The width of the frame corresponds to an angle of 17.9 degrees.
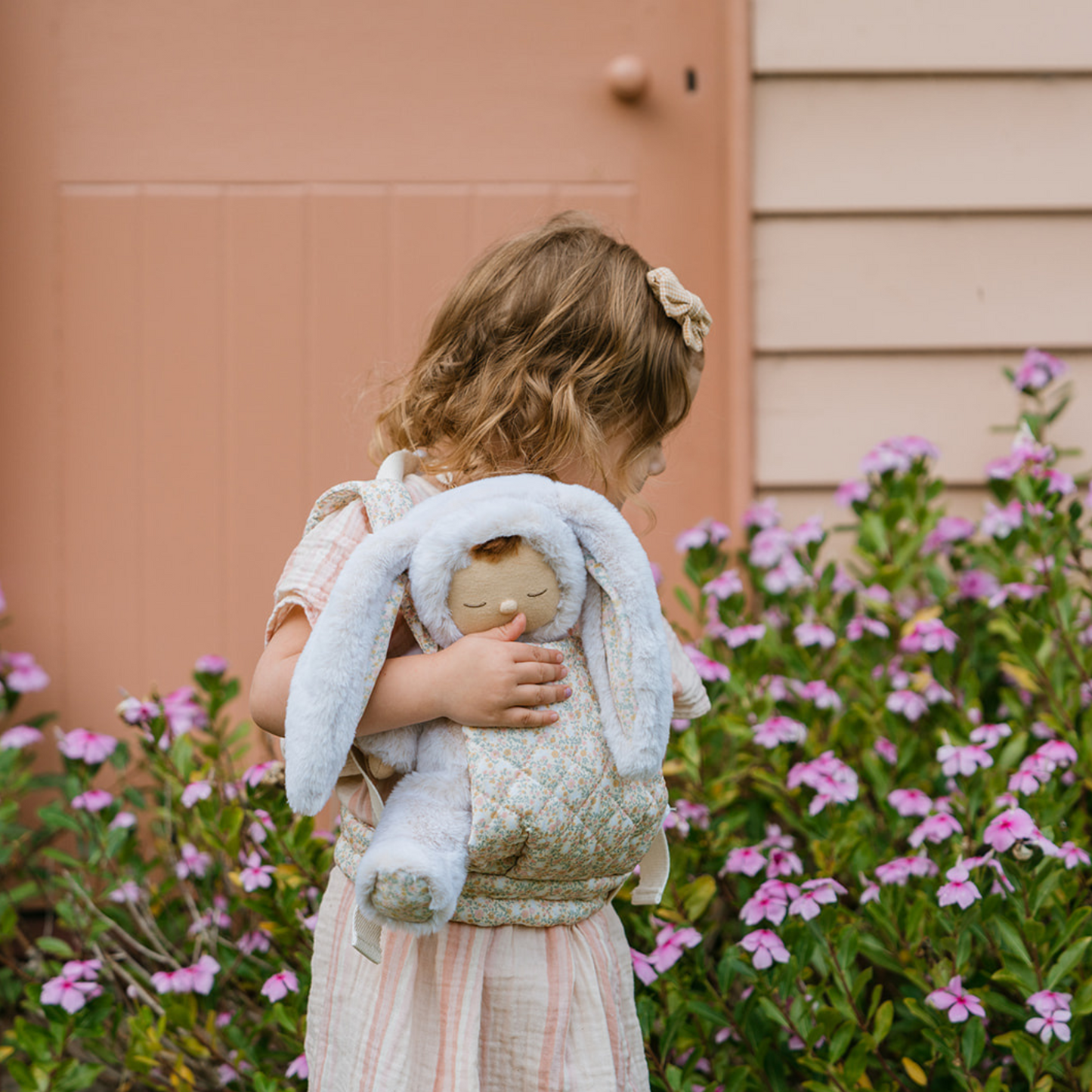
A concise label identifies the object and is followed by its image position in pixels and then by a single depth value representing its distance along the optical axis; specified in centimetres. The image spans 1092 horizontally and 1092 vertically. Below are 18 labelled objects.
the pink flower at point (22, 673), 287
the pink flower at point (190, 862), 272
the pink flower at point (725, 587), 282
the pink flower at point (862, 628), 281
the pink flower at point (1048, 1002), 242
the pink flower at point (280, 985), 254
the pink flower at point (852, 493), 294
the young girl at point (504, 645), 221
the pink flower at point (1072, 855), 248
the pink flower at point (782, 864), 256
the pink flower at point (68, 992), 258
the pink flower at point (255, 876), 258
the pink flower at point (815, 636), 279
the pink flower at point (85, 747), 271
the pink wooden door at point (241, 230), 293
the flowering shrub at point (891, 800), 247
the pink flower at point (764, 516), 292
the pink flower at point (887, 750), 272
